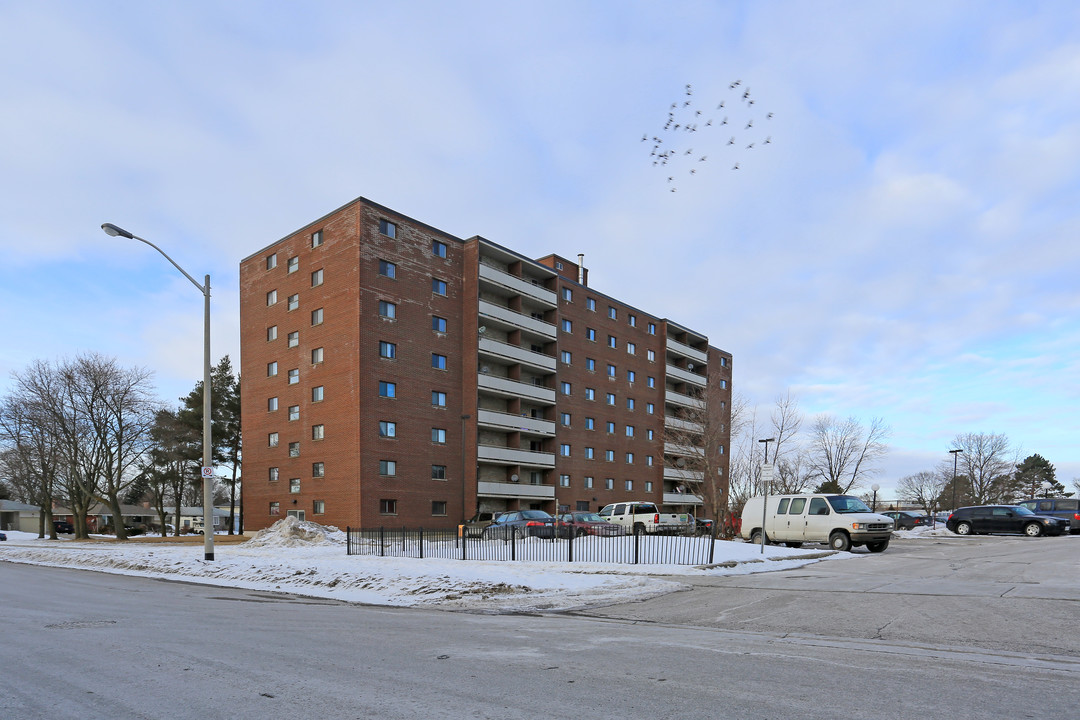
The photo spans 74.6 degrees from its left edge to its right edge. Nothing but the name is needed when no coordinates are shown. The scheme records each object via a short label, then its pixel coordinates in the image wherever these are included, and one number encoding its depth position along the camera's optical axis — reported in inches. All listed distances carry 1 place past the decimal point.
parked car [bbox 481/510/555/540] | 946.7
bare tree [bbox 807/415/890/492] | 2320.3
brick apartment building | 1689.2
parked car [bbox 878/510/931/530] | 2146.4
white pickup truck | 1487.5
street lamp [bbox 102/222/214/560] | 814.5
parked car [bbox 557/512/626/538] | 976.3
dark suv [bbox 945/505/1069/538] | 1291.8
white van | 909.2
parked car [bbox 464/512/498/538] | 1702.4
